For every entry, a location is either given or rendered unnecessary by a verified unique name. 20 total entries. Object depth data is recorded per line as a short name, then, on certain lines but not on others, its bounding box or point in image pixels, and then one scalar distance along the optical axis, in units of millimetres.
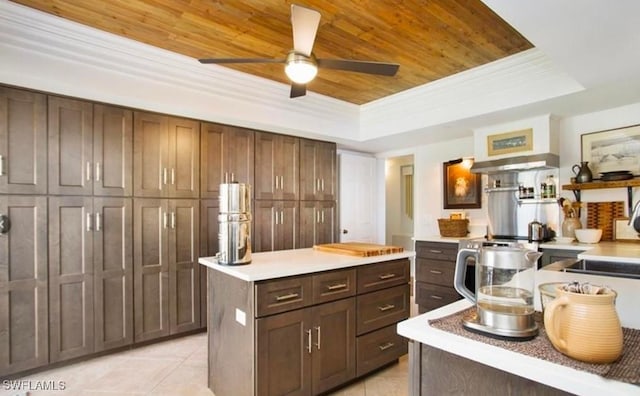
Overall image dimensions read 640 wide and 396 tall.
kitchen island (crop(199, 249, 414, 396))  1902
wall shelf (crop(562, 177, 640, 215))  2990
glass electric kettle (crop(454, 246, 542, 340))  896
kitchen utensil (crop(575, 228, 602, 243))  3104
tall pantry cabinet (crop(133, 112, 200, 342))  3137
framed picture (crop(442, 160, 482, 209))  4418
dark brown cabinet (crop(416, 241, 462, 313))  3803
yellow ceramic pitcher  716
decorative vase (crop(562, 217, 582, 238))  3344
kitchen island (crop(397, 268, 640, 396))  700
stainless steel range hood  3385
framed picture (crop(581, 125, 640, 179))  3145
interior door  5148
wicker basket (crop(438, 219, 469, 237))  4246
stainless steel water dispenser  2098
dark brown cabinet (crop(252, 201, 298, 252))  3941
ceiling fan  2000
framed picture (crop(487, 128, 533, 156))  3574
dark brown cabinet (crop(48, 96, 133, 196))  2717
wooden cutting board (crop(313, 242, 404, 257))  2490
